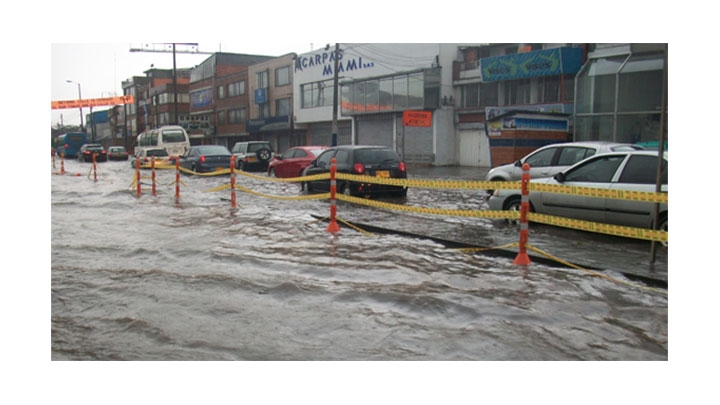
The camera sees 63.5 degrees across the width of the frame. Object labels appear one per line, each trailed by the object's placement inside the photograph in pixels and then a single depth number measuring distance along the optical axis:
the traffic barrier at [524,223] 6.86
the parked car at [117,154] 47.91
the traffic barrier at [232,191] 13.44
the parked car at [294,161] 19.84
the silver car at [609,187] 7.98
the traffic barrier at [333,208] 9.62
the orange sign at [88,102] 29.39
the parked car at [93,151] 45.97
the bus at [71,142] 55.53
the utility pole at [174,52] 42.00
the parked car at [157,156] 31.50
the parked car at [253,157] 27.45
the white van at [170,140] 33.44
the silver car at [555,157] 11.77
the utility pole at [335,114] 28.55
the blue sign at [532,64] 26.64
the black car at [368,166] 13.80
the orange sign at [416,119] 27.32
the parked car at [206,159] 25.09
